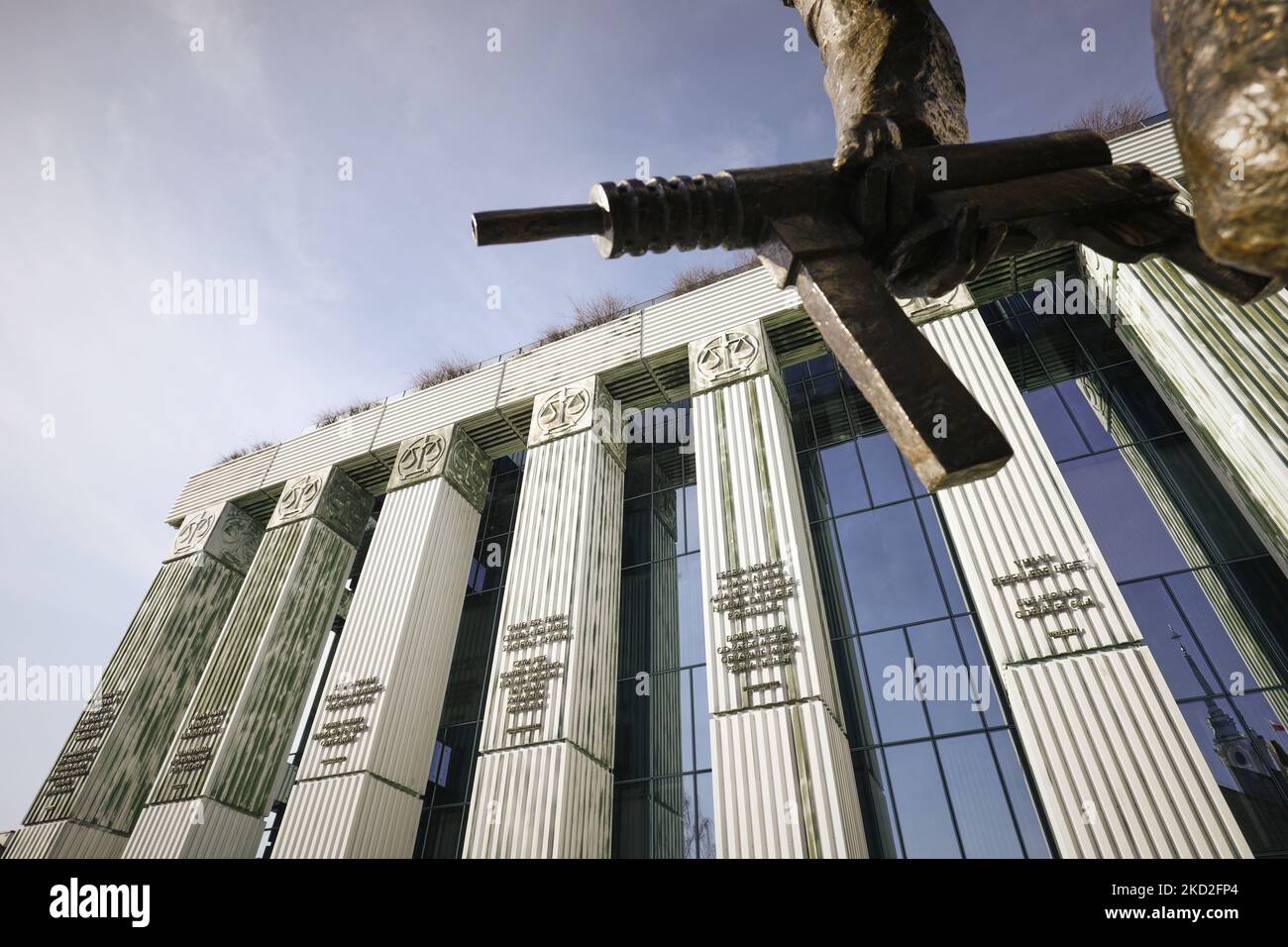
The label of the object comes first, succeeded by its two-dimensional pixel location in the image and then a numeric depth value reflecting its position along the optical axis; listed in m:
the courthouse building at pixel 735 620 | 7.44
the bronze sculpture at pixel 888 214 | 1.39
